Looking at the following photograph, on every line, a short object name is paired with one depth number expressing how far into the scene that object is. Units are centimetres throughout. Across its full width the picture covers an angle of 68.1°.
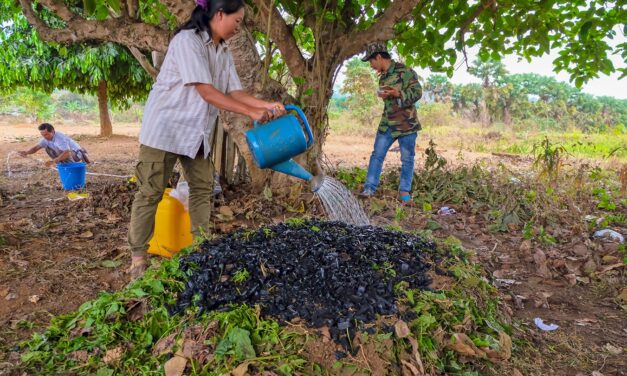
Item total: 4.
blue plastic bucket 515
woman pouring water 240
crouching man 581
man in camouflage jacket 449
